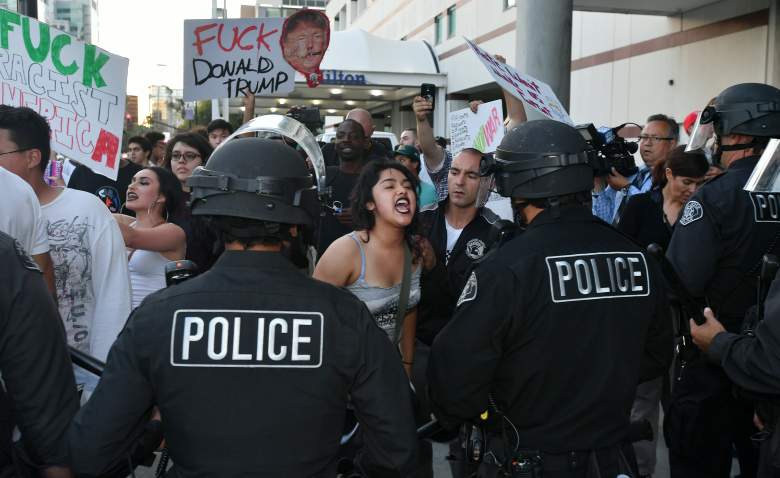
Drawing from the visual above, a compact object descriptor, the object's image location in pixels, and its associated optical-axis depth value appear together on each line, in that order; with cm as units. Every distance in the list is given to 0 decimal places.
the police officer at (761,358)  272
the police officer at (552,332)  262
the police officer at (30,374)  227
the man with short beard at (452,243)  423
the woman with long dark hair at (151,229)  436
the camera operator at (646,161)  682
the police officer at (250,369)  210
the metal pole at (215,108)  1973
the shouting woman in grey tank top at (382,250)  373
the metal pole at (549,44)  820
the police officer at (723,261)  368
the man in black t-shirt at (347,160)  596
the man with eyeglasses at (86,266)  359
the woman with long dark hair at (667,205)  501
